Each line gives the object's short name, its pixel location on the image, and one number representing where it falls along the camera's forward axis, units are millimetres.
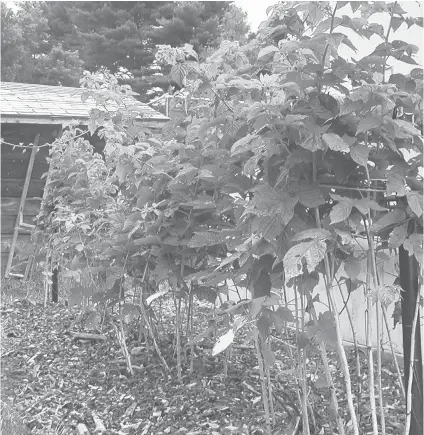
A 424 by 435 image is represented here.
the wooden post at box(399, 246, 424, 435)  2113
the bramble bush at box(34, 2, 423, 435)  1763
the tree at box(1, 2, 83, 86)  19656
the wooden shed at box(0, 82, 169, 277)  7992
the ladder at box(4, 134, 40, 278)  7980
